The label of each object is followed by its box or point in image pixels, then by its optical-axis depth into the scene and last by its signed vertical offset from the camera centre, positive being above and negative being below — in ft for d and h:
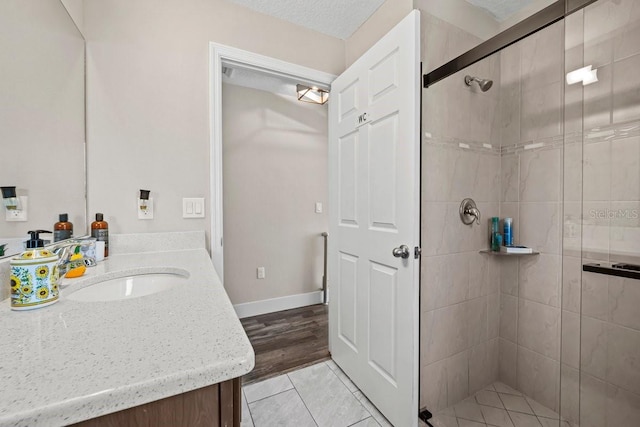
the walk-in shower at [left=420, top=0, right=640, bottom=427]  3.88 -0.24
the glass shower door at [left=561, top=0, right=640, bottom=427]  3.77 +0.09
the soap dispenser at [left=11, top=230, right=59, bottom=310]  2.19 -0.59
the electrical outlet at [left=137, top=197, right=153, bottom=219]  4.86 +0.01
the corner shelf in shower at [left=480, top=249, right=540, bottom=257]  5.42 -0.86
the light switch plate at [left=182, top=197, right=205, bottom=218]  5.20 +0.04
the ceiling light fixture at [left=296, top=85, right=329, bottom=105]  8.61 +3.79
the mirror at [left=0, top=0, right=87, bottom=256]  2.72 +1.14
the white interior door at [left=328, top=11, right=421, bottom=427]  4.19 -0.15
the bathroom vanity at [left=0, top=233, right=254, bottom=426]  1.23 -0.83
